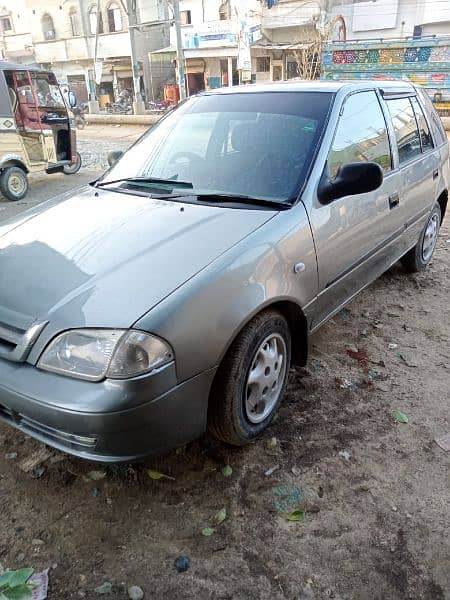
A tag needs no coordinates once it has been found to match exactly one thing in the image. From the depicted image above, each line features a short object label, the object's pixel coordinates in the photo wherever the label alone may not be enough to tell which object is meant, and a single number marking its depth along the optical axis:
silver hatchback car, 1.88
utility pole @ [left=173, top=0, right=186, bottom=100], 20.64
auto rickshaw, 8.41
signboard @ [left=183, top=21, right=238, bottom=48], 28.48
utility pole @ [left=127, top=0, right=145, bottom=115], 24.92
